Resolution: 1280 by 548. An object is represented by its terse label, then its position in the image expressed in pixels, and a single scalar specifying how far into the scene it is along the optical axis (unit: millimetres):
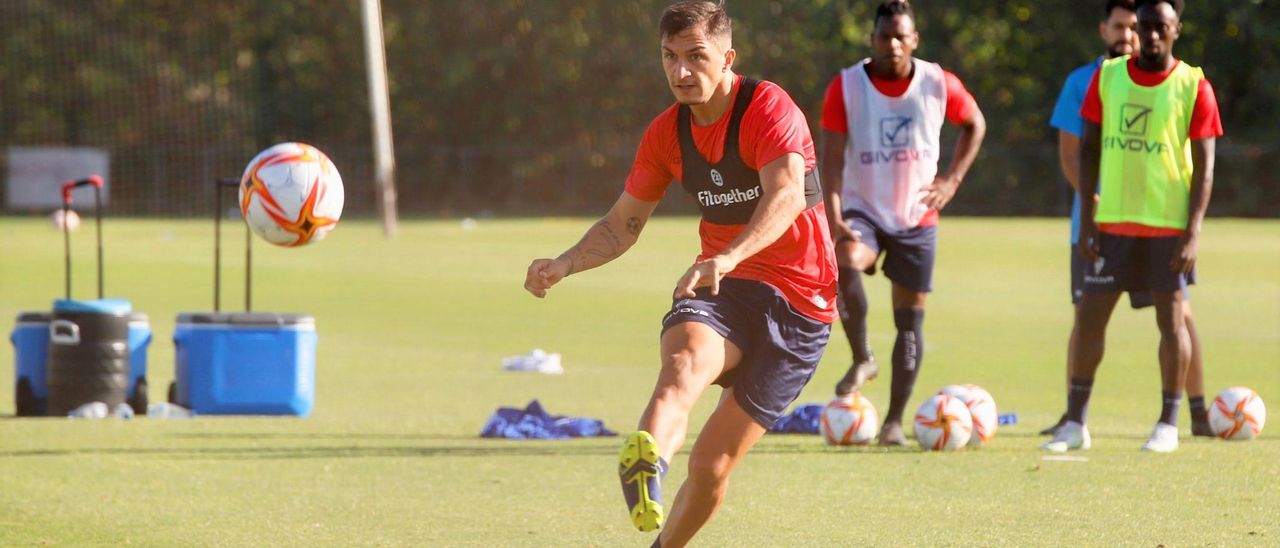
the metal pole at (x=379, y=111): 67875
